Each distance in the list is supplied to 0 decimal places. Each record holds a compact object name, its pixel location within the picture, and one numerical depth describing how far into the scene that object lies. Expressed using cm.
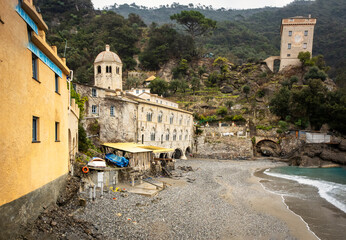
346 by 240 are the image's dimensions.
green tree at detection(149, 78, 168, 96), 5559
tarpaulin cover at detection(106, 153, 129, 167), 1852
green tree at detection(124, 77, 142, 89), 5991
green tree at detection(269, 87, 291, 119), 4500
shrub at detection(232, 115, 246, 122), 4556
